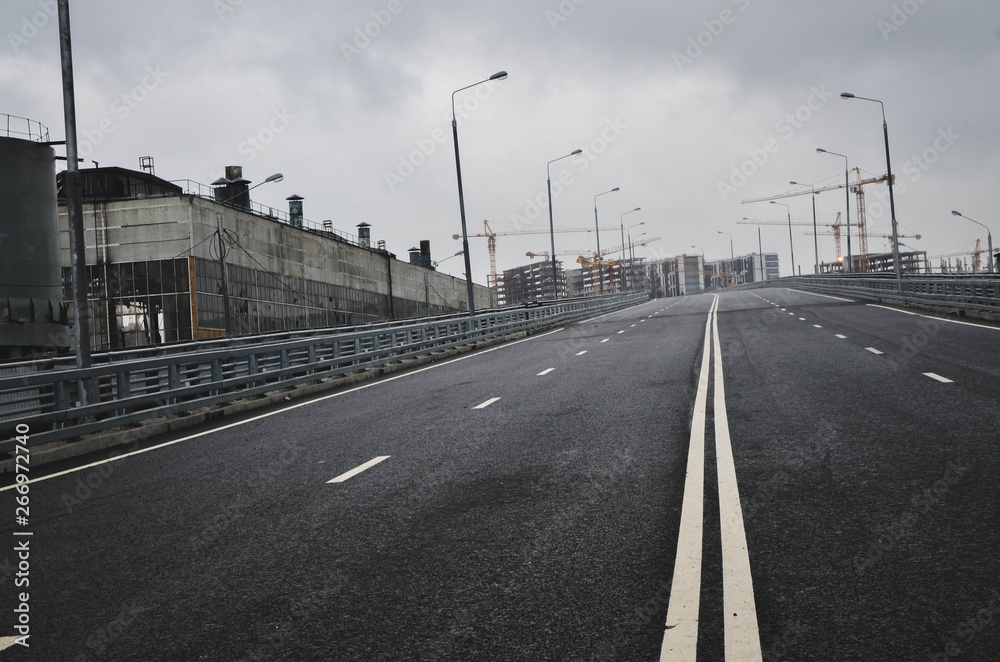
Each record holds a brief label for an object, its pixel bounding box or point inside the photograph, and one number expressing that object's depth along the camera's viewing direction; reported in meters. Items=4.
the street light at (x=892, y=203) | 35.66
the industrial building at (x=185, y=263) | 47.84
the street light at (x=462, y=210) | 30.55
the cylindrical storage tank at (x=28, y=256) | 31.84
